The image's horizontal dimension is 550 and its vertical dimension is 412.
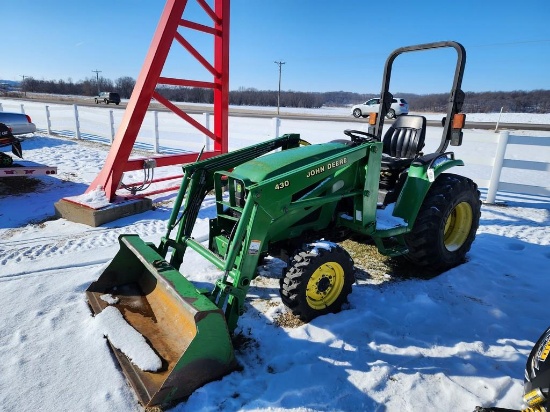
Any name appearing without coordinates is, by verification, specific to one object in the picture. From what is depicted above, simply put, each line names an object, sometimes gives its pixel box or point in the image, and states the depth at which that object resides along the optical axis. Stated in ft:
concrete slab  16.95
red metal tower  18.24
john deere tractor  7.97
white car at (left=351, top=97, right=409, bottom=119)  82.36
